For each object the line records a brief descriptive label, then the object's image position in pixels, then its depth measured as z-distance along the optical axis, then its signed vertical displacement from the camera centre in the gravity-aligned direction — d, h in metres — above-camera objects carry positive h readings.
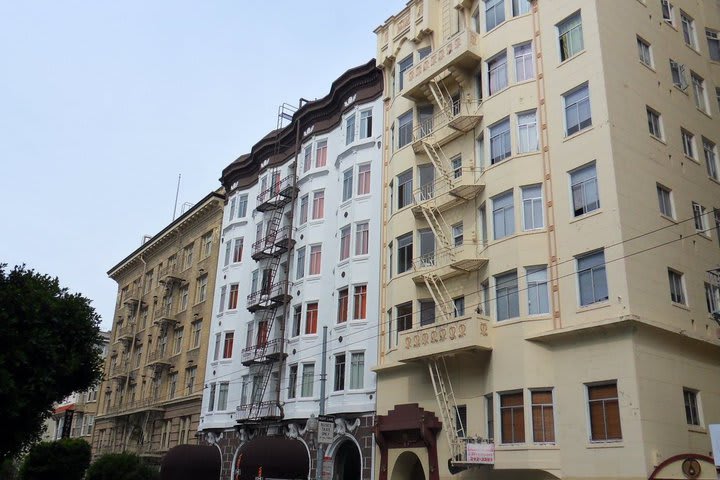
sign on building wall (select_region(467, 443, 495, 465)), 23.36 +0.92
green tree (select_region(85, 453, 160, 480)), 42.56 -0.12
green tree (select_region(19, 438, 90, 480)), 45.78 +0.18
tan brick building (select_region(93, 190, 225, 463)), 48.42 +9.72
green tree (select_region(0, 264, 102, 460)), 24.30 +4.14
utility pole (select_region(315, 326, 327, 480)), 26.69 +2.64
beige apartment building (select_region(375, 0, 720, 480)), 22.19 +8.44
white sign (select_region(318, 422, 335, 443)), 25.55 +1.55
